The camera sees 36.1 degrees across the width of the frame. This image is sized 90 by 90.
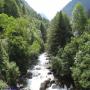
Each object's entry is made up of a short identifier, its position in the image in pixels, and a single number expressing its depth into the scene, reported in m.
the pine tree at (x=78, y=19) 41.63
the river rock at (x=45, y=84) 28.23
